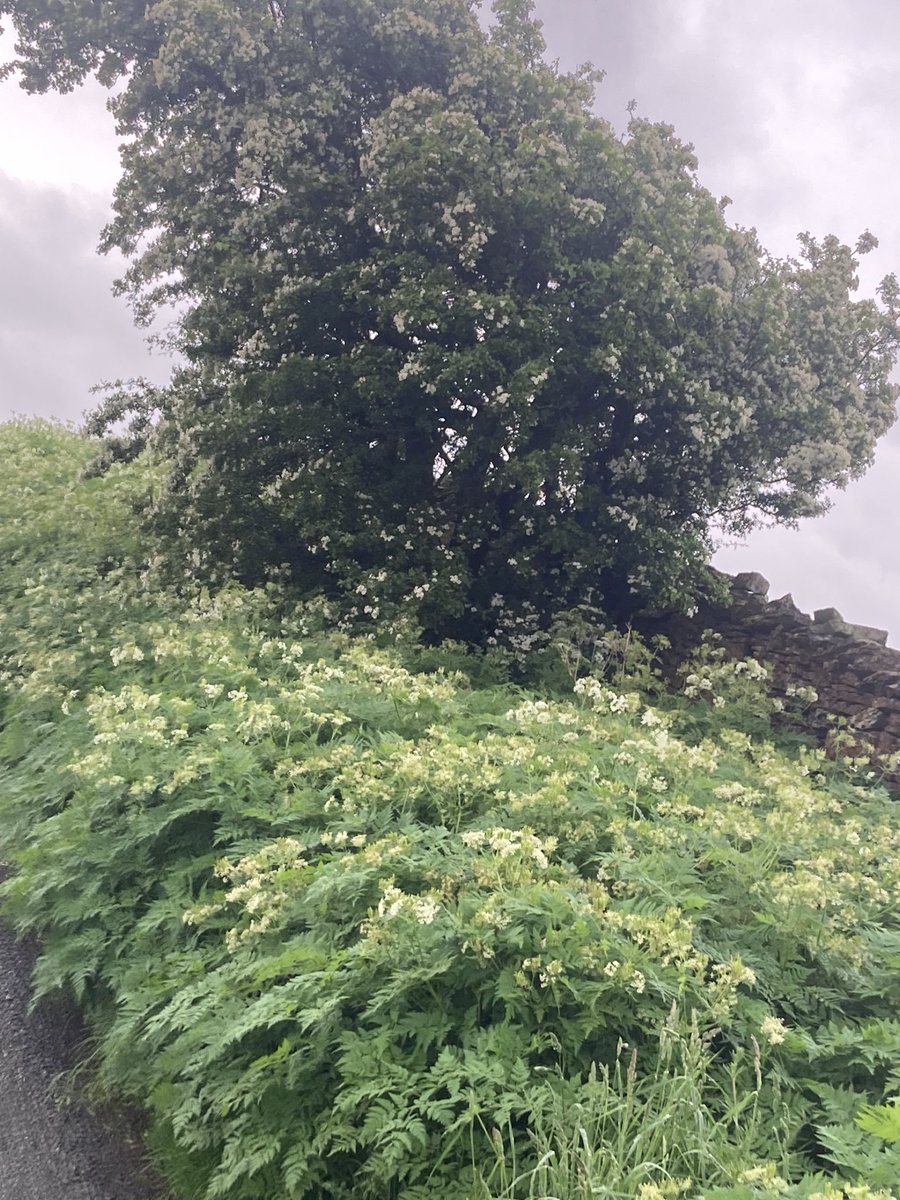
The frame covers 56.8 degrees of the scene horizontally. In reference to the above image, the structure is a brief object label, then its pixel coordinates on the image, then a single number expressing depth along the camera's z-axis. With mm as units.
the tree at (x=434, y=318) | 10227
